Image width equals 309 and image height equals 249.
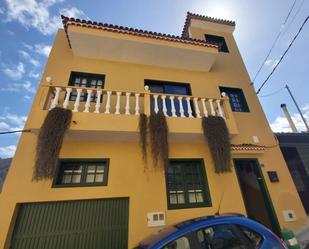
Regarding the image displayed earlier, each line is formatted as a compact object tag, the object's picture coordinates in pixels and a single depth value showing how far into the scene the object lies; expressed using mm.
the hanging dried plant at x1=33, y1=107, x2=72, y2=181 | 3928
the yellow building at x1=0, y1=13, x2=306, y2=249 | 4043
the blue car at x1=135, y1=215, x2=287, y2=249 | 2184
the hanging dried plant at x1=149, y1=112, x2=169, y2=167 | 4648
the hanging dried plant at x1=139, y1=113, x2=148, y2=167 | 4648
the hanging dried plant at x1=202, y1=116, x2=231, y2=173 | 4840
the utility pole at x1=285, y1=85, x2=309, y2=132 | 11621
